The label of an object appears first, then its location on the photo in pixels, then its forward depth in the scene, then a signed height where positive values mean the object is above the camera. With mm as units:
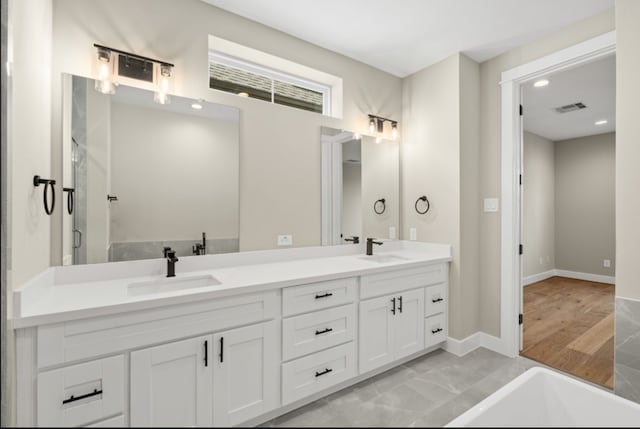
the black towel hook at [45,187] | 1304 +123
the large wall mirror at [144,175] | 1701 +241
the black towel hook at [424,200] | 2889 +143
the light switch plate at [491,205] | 2686 +100
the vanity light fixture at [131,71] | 1754 +846
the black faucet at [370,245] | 2783 -254
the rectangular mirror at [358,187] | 2650 +263
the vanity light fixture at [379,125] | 2908 +855
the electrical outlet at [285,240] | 2377 -182
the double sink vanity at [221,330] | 653 -437
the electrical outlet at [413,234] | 2997 -170
